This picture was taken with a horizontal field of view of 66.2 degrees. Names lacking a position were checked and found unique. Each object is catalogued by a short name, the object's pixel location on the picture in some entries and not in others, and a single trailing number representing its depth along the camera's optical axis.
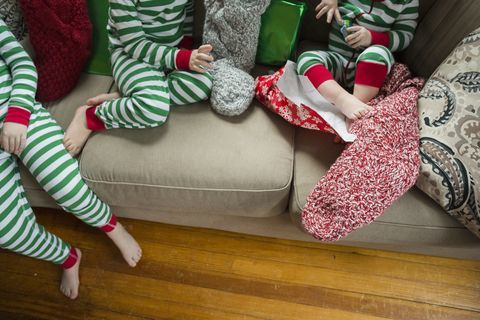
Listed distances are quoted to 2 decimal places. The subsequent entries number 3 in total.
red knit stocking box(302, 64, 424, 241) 0.86
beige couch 0.95
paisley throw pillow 0.85
